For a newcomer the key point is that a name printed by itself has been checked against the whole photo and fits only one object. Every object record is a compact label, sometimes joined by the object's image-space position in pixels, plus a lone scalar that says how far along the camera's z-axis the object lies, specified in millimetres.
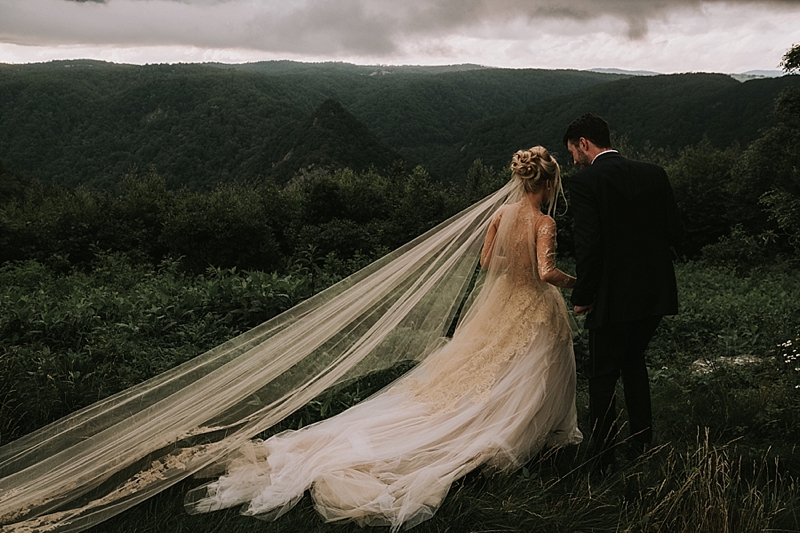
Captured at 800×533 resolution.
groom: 3406
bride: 3182
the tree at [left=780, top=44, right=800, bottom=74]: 21822
